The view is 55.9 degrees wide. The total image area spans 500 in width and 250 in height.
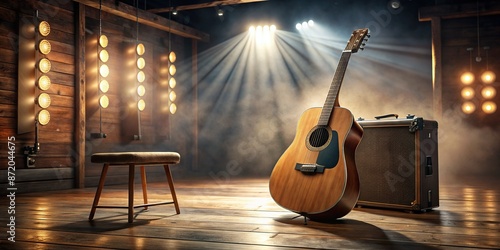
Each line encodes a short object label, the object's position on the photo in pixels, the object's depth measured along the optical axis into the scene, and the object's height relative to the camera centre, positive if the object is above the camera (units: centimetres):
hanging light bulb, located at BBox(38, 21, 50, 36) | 511 +116
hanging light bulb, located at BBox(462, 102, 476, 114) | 673 +36
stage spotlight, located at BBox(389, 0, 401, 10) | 690 +190
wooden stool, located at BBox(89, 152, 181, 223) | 283 -16
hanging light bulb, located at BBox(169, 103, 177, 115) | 693 +38
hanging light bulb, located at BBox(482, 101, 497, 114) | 664 +36
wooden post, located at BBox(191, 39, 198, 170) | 770 +69
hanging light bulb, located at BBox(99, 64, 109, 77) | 578 +79
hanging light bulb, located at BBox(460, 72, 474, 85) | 673 +79
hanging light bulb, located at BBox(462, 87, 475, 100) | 673 +57
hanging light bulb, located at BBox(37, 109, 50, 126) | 508 +19
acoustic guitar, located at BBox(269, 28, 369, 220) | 277 -20
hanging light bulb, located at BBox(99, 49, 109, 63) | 580 +97
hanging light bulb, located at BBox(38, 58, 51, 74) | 509 +75
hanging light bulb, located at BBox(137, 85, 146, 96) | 632 +59
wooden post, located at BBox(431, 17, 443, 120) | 669 +90
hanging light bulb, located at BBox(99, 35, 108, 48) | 578 +115
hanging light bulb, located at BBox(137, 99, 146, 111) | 627 +39
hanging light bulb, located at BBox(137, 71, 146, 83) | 635 +78
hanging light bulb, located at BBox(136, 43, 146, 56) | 631 +114
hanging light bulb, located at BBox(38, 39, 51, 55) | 510 +96
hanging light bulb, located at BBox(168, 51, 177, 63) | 696 +115
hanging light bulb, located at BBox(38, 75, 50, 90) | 508 +56
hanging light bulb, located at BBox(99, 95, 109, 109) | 577 +41
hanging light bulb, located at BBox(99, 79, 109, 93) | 578 +60
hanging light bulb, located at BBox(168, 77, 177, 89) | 696 +77
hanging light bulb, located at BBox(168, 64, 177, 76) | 697 +96
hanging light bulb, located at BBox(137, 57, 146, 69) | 633 +96
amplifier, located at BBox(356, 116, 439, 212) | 331 -22
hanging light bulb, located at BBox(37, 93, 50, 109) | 507 +37
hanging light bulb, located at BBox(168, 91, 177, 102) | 694 +56
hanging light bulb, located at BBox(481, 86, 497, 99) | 663 +58
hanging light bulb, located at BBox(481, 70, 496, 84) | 664 +79
